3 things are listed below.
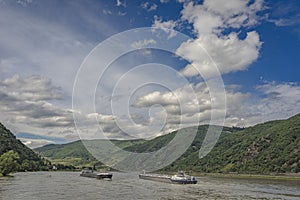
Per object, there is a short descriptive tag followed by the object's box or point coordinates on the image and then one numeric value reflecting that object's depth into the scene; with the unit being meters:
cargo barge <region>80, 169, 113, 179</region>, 136.07
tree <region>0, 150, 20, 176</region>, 123.12
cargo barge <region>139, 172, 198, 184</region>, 110.26
